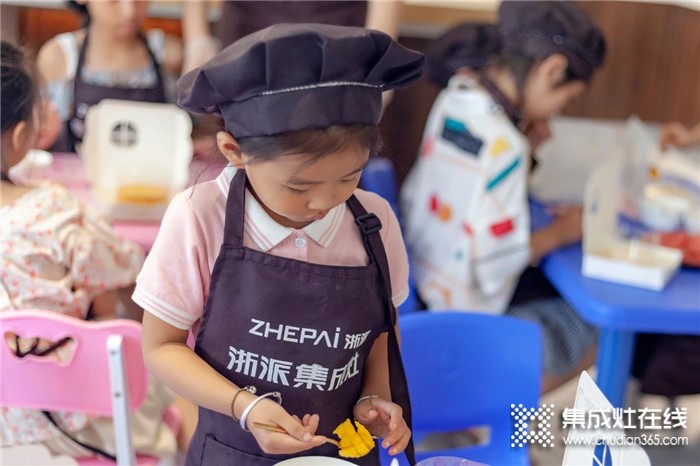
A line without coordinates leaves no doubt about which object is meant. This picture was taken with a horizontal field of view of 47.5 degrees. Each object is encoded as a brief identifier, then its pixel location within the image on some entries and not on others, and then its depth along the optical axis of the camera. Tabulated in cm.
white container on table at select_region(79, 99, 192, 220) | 171
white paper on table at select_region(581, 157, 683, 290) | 159
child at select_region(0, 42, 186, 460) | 116
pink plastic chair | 102
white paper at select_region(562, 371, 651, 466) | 78
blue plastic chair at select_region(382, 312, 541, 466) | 128
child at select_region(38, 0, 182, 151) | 199
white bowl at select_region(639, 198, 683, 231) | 190
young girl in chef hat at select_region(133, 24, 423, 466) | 78
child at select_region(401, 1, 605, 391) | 178
